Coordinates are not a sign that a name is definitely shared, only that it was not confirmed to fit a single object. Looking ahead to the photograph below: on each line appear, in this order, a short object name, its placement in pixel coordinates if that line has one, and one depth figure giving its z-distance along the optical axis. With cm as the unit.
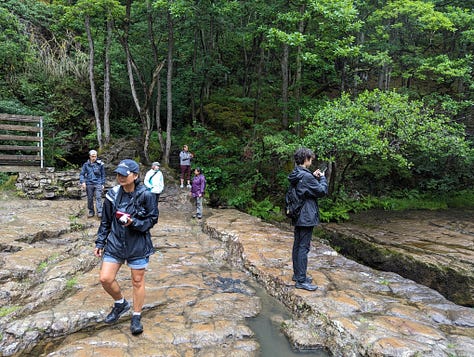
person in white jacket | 752
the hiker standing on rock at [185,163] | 1355
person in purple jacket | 1045
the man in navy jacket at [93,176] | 872
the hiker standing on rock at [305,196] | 468
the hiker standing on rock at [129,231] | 356
